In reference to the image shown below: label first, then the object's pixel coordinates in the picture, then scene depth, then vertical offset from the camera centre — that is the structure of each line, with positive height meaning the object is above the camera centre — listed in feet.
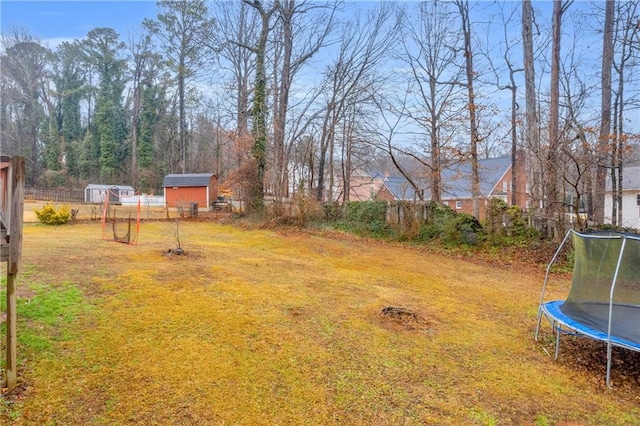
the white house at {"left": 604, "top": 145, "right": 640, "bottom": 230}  63.05 +1.22
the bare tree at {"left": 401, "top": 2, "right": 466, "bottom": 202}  40.42 +14.04
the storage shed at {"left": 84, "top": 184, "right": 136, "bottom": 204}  87.97 +2.58
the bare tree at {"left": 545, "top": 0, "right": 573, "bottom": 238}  27.17 +4.25
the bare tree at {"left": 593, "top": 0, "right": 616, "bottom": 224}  31.45 +11.47
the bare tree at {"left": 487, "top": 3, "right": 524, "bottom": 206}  38.88 +15.81
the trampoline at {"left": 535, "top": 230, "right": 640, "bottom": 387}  10.96 -2.80
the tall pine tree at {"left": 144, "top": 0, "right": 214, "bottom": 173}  79.77 +40.66
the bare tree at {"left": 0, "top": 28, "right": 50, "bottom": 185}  88.17 +29.20
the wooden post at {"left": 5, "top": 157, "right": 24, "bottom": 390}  7.09 -0.52
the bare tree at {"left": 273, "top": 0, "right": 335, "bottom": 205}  49.16 +20.26
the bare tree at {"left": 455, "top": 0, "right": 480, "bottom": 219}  36.65 +11.50
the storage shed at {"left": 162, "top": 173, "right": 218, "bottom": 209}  75.05 +2.89
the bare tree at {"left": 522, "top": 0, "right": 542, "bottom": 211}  29.73 +9.77
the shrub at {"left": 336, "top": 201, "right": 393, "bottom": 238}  37.83 -1.79
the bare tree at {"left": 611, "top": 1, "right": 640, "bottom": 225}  27.58 +15.19
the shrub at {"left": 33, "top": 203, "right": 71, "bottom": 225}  44.11 -1.77
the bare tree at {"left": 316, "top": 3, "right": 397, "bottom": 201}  53.21 +21.76
